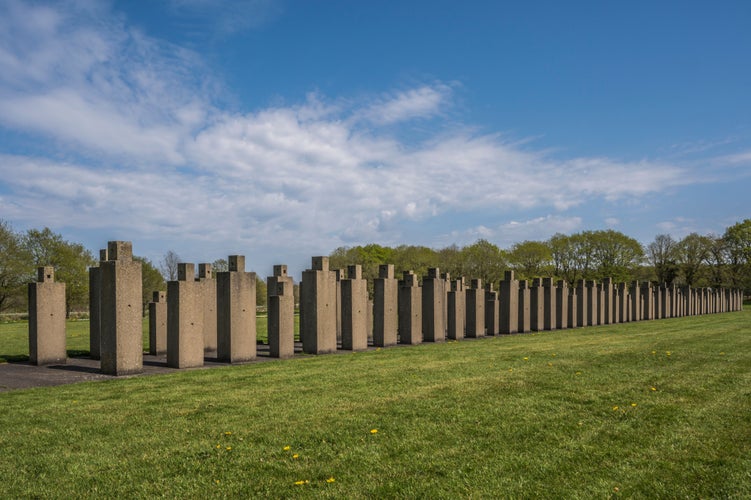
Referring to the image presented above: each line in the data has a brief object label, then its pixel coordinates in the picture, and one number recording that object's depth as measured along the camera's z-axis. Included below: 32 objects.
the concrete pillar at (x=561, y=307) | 31.36
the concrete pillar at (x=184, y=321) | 14.38
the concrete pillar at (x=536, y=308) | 29.00
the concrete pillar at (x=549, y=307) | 30.03
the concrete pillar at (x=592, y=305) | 34.62
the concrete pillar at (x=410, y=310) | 21.02
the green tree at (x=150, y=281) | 46.69
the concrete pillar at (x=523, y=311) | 27.84
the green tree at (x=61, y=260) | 49.78
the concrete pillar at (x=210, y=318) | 18.56
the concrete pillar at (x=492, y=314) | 25.58
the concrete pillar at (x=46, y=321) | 15.70
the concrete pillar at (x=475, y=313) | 24.45
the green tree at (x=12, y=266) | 45.19
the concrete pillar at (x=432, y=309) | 21.95
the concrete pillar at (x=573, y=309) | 32.56
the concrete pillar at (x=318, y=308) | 17.34
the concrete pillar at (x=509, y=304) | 26.70
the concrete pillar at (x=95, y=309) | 17.77
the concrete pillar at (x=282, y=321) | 16.50
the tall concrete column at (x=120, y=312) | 13.32
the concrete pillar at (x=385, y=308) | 20.02
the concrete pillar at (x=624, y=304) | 39.78
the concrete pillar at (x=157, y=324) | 18.17
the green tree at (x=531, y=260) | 76.81
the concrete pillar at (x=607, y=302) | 37.06
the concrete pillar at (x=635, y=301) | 41.80
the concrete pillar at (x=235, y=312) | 15.50
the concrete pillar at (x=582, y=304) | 33.53
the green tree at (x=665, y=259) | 84.38
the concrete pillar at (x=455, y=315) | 23.39
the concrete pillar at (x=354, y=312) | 18.52
